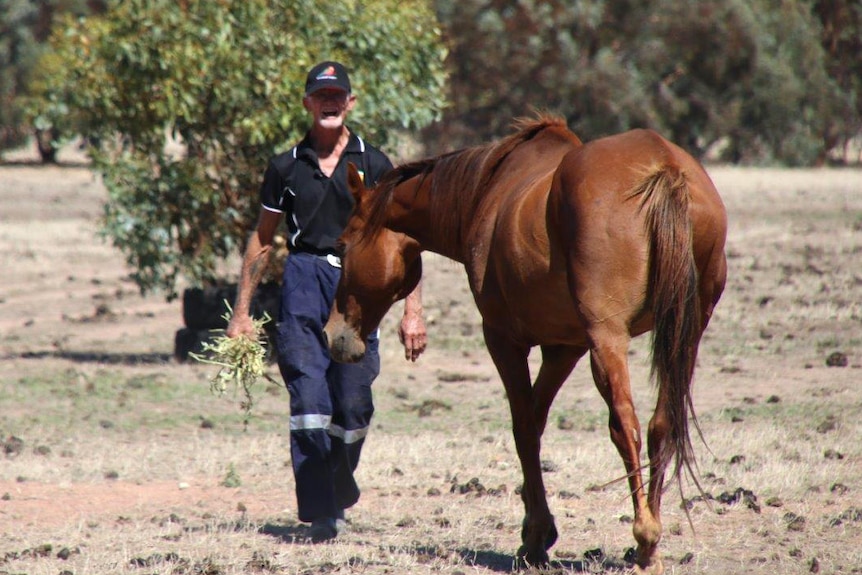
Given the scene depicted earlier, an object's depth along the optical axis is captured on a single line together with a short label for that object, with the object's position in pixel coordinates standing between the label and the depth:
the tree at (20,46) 88.81
